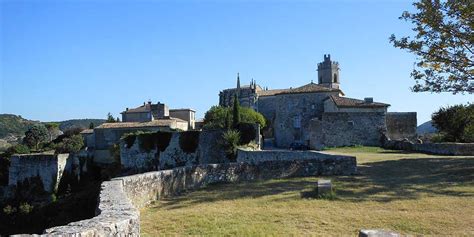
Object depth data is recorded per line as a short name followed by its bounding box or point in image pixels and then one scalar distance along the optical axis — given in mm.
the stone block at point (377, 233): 6688
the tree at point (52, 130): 80400
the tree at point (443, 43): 19109
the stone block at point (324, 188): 13508
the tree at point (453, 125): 20125
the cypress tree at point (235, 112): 46988
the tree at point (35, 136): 71312
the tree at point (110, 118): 80775
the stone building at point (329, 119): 38375
